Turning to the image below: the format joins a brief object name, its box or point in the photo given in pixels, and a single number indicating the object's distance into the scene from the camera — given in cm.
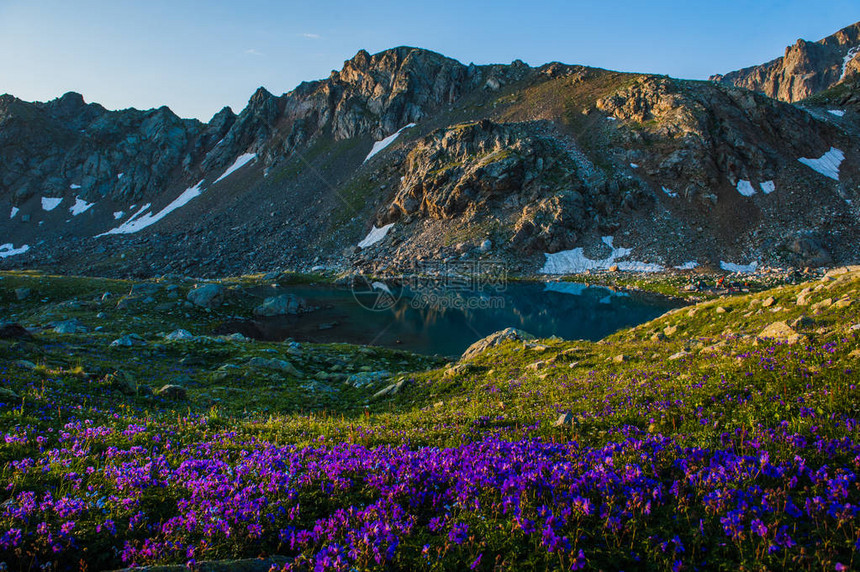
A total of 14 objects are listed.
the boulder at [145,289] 3900
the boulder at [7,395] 699
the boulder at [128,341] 1950
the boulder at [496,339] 1920
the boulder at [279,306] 4344
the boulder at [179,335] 2333
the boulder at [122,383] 1100
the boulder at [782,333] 795
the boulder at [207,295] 4034
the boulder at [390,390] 1422
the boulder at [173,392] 1164
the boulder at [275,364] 1869
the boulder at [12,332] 1529
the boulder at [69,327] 2539
